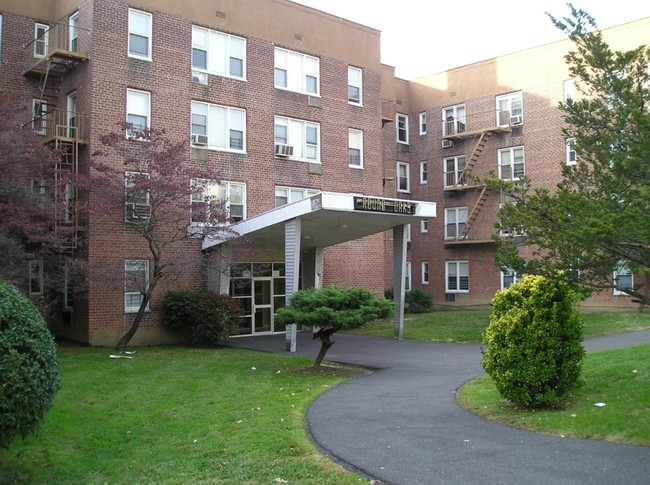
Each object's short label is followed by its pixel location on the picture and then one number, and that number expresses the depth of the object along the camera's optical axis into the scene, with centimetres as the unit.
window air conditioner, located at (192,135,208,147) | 2248
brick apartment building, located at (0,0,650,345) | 2022
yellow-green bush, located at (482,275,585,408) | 915
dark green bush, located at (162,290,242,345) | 1992
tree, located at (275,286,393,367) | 1398
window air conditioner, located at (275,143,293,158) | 2453
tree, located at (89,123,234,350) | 1762
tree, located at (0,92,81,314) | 1560
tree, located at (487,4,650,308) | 720
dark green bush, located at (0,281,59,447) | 681
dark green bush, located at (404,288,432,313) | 3409
